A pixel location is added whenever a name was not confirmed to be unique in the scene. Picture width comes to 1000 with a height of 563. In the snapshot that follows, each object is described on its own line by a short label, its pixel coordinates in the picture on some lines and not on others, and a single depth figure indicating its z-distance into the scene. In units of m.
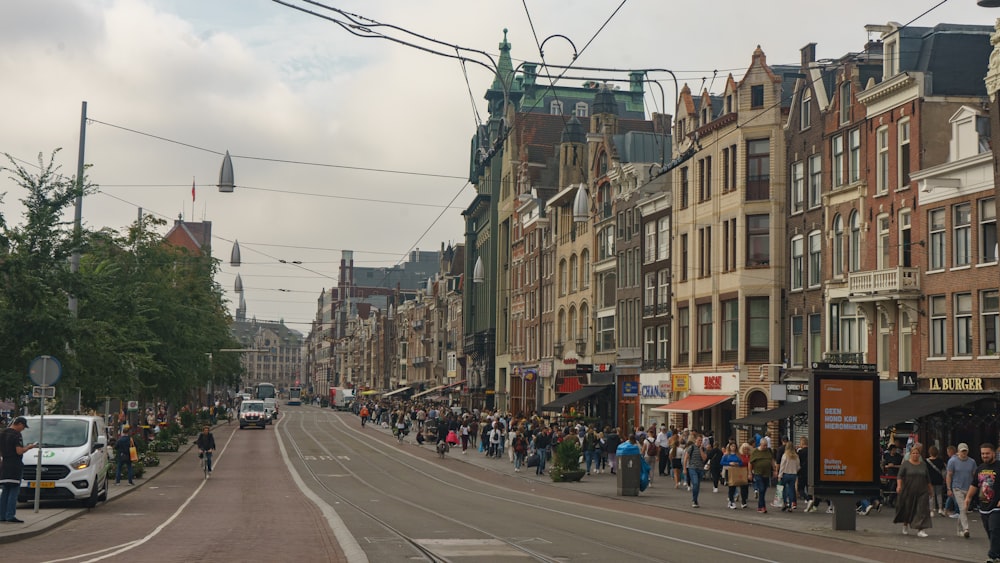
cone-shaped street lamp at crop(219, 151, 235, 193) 30.42
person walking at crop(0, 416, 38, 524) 20.44
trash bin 32.84
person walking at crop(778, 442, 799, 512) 27.77
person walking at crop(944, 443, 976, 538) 22.11
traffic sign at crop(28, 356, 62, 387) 22.38
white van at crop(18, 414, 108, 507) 24.69
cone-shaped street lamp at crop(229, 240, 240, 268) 59.03
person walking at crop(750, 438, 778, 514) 27.95
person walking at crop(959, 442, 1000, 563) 15.99
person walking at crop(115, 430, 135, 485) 34.59
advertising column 22.95
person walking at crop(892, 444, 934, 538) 21.48
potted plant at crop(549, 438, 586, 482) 39.28
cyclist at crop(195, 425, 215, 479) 38.91
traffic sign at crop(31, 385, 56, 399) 22.66
